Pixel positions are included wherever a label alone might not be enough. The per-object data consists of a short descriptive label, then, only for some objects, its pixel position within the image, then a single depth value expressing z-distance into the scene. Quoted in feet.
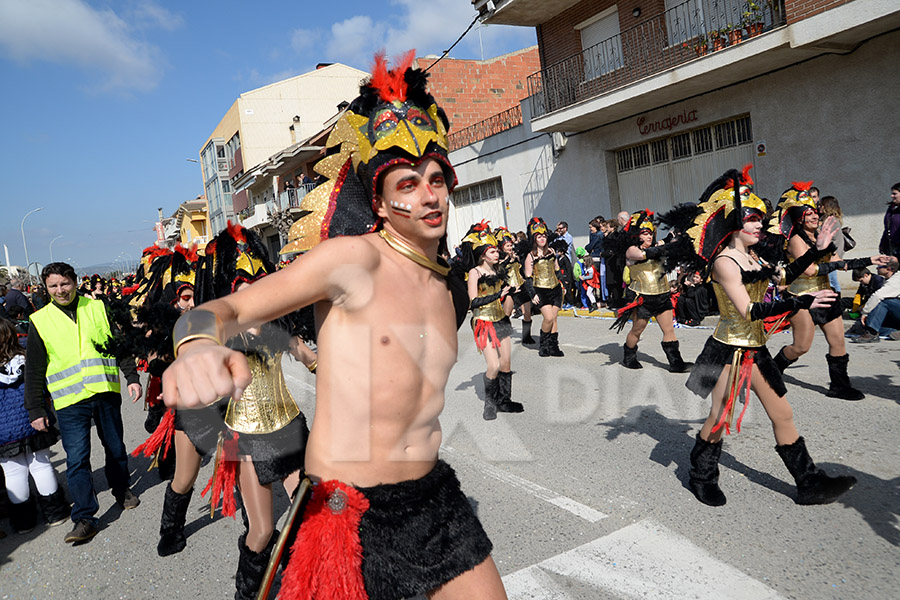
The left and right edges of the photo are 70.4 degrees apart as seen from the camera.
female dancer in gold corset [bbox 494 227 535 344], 31.24
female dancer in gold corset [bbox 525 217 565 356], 30.53
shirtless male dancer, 6.28
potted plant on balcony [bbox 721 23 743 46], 38.91
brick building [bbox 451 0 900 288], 34.30
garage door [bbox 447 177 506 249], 65.51
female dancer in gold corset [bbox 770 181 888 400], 19.31
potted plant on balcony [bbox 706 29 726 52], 39.83
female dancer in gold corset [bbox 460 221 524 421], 21.65
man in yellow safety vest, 15.80
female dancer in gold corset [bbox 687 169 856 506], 12.82
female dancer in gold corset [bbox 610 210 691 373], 25.98
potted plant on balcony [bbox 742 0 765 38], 37.88
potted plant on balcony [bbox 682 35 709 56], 40.63
